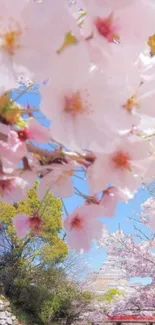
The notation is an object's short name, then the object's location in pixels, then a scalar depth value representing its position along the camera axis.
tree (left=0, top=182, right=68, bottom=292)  11.35
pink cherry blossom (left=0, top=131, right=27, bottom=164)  0.42
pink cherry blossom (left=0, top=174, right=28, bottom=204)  0.50
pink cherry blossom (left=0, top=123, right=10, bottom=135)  0.42
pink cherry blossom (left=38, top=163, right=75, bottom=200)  0.46
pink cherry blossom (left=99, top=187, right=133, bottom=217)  0.49
